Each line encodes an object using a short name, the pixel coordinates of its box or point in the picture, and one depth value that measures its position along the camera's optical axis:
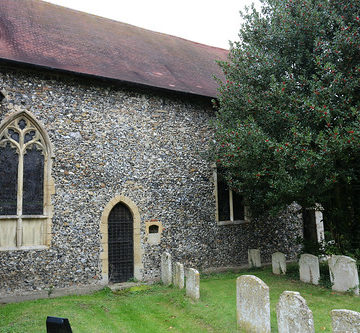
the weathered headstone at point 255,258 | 11.60
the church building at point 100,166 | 8.55
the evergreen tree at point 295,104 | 7.73
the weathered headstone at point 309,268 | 8.73
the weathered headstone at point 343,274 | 7.56
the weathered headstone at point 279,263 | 10.30
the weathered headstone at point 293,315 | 4.49
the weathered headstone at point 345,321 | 3.87
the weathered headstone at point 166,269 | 9.41
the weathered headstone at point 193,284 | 7.46
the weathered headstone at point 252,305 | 5.29
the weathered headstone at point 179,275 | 8.67
